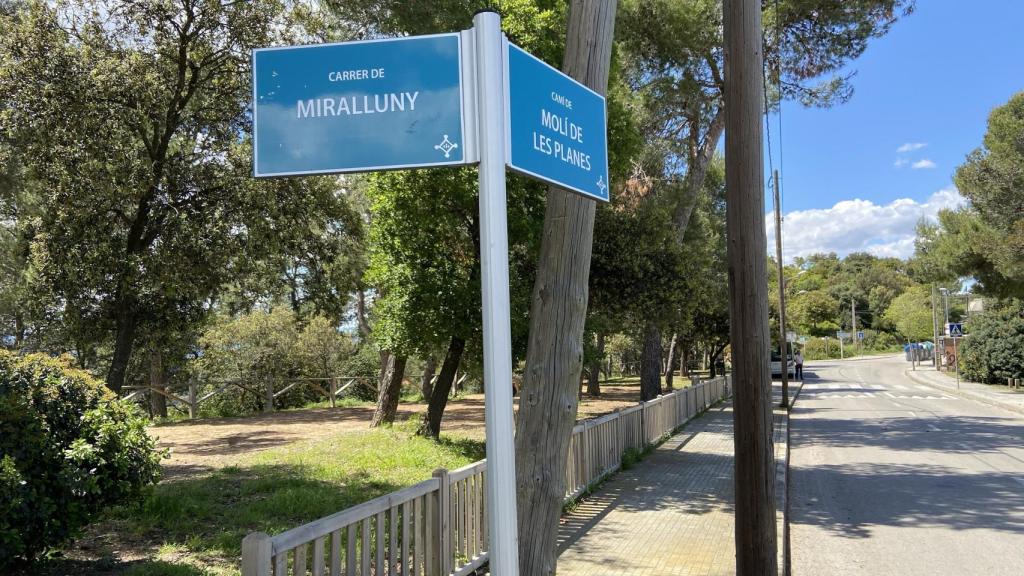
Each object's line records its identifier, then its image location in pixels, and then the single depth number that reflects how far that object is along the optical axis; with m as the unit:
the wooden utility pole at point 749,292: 5.18
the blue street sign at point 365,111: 2.07
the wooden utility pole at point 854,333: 89.80
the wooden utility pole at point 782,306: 22.84
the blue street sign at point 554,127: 2.19
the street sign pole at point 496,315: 2.02
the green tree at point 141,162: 9.52
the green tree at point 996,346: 30.73
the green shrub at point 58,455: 4.75
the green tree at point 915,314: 75.69
